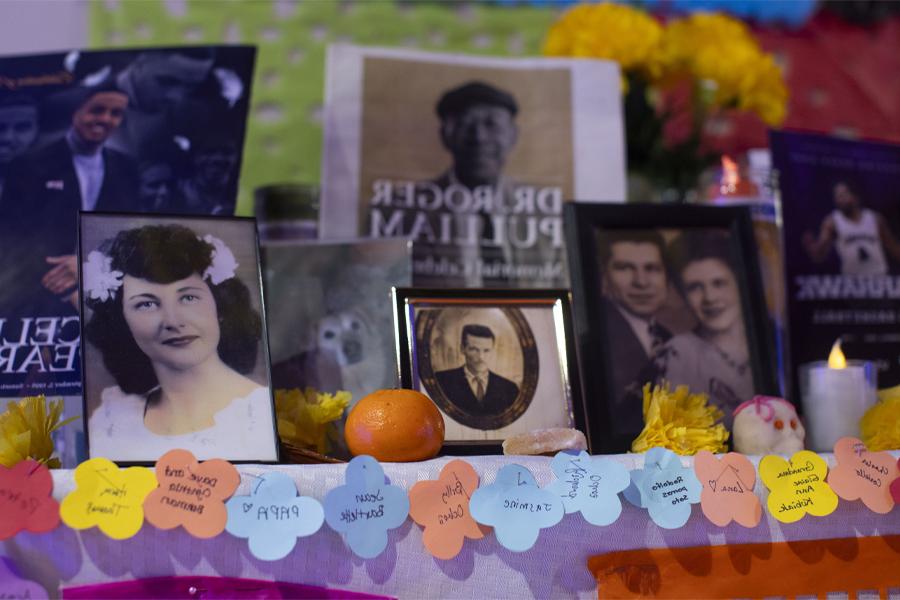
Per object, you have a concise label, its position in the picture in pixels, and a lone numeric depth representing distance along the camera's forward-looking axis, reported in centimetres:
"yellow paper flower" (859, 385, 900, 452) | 79
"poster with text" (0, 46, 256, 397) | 83
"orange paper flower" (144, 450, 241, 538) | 59
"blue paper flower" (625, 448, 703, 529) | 67
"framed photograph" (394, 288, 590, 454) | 77
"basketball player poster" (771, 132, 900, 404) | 102
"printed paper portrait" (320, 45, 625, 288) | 103
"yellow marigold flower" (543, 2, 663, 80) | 116
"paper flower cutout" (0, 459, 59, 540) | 58
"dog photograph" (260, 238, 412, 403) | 88
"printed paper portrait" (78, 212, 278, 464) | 69
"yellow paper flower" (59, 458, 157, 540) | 59
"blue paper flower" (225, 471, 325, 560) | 60
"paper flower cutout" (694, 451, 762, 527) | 68
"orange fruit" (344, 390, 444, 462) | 67
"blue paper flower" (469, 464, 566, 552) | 63
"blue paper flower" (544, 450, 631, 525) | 65
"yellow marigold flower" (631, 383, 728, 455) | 75
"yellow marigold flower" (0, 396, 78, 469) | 65
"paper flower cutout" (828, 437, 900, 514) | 71
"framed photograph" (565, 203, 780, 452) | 85
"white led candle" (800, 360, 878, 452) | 84
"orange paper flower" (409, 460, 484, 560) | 63
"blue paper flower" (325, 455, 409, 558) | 61
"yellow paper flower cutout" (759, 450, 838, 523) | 69
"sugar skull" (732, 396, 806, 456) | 77
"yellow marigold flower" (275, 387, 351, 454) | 77
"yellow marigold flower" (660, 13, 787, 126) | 119
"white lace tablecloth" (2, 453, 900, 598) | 59
